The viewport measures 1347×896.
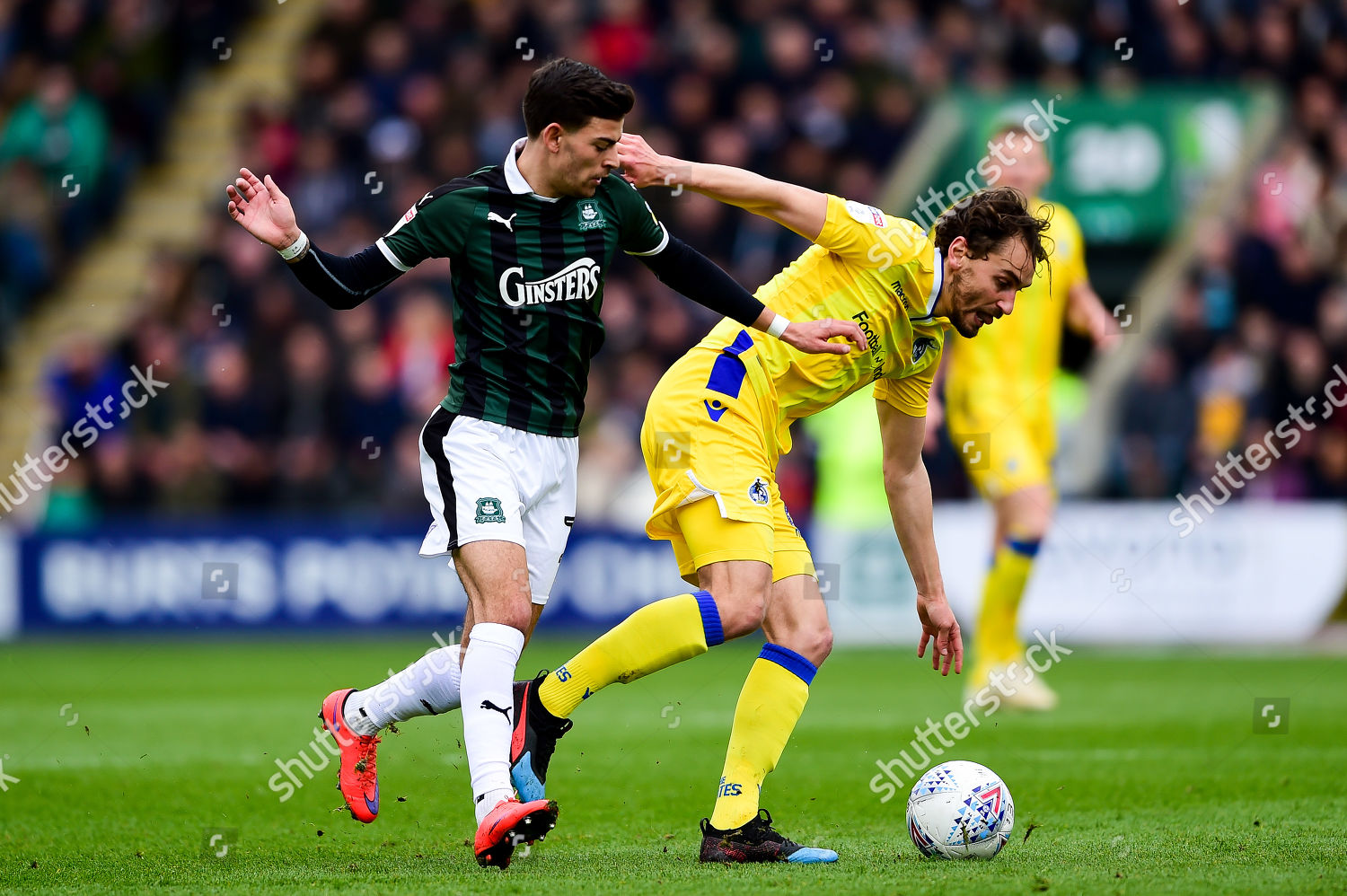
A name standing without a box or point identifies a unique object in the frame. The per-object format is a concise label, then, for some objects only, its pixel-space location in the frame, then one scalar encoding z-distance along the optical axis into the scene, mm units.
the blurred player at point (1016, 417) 17953
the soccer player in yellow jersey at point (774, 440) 10141
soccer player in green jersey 9961
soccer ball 9898
